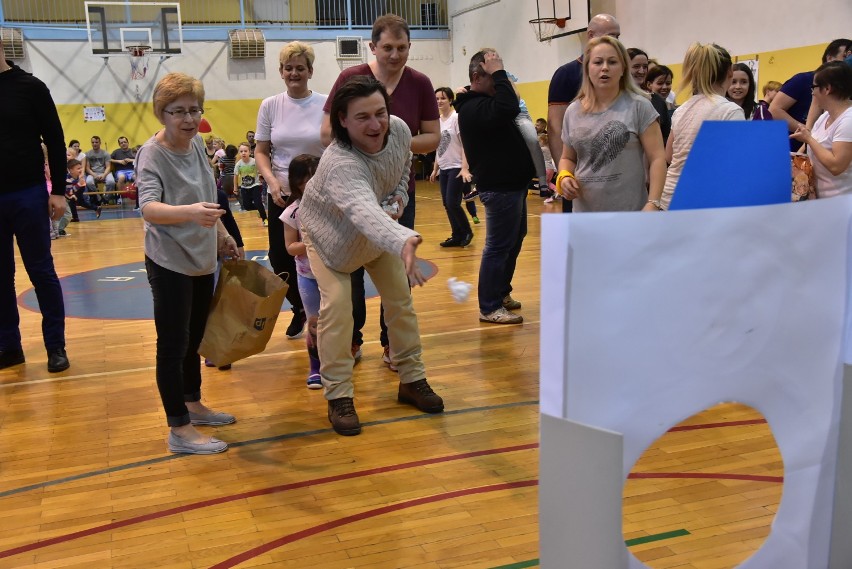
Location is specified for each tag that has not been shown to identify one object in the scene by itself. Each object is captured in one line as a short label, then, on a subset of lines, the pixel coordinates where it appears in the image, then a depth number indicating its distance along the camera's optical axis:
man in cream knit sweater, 3.24
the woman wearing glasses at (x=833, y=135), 3.92
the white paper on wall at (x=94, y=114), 17.70
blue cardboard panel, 1.64
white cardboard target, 1.51
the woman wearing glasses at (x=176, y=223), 3.10
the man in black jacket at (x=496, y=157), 4.86
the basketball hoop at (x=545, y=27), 15.54
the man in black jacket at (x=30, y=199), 4.45
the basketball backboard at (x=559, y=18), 14.77
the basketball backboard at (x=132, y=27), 17.19
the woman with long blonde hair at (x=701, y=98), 3.64
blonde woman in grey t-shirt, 3.43
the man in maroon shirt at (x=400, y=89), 4.00
